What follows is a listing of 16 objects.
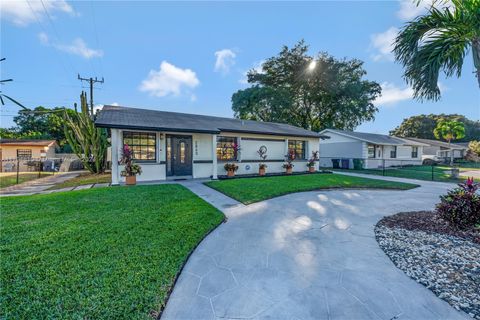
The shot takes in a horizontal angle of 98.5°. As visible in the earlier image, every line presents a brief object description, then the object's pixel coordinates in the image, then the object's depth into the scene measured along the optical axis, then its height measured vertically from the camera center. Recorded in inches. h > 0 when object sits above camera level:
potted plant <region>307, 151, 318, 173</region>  551.8 -9.8
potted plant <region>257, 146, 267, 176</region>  472.7 +2.6
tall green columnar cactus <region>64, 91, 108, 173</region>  486.0 +43.0
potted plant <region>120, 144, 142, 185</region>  330.6 -17.2
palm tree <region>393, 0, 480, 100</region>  161.6 +96.3
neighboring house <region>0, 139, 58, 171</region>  717.3 +28.8
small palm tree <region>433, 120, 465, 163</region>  1091.3 +154.4
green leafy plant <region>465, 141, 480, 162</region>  1002.2 +36.5
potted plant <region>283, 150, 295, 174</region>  505.8 -11.9
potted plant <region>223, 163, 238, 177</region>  431.5 -21.2
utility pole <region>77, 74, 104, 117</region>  665.4 +251.6
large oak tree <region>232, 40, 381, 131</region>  937.5 +308.1
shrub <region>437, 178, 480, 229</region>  164.6 -39.3
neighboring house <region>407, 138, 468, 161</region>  1140.4 +49.3
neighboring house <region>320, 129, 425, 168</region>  745.0 +35.5
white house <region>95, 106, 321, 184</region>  351.6 +32.1
